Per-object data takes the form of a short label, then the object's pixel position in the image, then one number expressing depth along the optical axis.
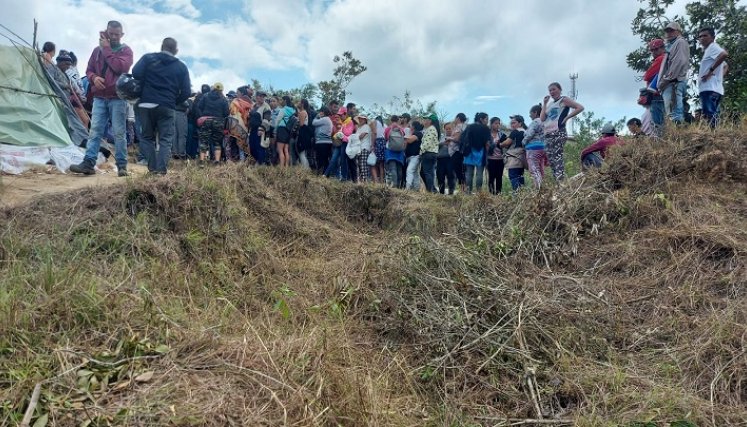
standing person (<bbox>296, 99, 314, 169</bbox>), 8.13
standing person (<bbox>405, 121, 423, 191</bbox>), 8.12
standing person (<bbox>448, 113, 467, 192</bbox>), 7.86
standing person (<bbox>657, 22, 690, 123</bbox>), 5.30
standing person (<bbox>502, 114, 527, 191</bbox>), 7.14
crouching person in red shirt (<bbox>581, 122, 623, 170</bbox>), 6.10
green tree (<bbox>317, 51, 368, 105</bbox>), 18.56
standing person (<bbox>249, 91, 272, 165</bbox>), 8.10
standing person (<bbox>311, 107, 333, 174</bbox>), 8.19
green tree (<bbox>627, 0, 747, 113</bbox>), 9.01
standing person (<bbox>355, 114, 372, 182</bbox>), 8.20
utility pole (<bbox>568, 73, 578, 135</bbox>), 25.82
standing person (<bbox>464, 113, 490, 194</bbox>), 7.31
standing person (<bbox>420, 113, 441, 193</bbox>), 7.71
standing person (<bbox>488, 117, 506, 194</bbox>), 7.50
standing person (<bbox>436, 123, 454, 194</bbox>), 8.05
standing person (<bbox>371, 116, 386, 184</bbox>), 8.32
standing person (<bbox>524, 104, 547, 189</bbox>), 6.57
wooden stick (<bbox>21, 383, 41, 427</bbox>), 1.88
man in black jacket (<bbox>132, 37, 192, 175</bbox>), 5.25
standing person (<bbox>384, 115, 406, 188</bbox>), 8.02
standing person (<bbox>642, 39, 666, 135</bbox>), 5.88
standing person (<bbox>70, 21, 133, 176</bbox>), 5.40
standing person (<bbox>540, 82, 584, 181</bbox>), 6.16
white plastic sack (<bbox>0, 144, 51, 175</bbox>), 5.80
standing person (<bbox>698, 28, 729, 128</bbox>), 5.24
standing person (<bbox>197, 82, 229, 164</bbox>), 7.66
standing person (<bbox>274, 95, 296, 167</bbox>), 8.00
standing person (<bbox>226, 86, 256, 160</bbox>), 7.84
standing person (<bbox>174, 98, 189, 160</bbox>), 7.15
